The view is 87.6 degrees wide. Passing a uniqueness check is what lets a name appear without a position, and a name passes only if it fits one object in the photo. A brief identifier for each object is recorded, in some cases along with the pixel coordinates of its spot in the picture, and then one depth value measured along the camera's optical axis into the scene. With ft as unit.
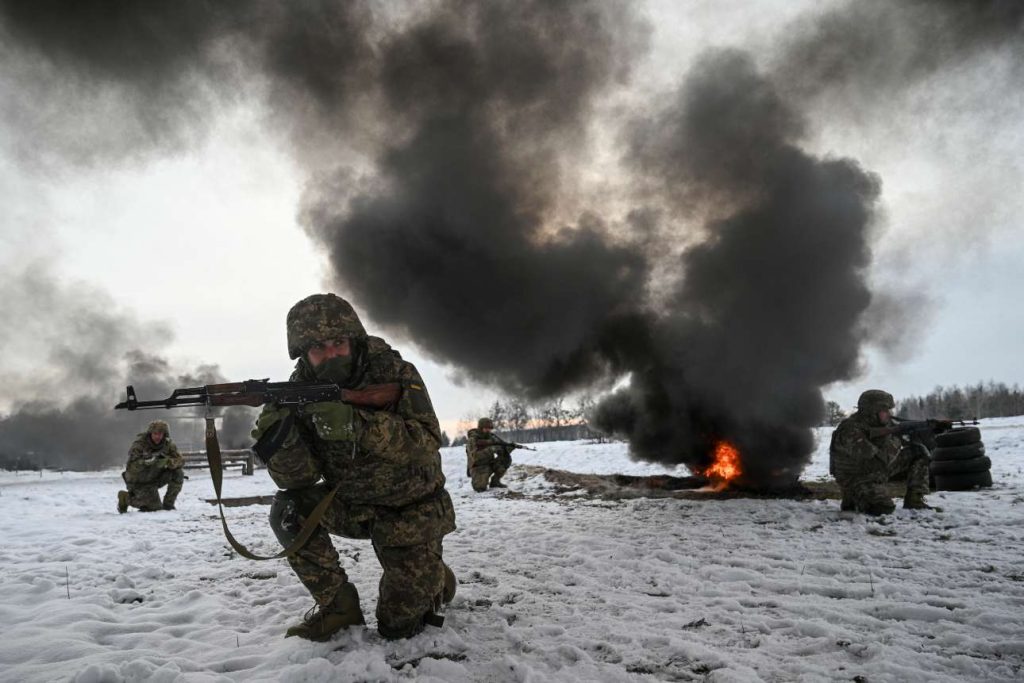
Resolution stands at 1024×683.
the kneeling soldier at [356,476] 10.96
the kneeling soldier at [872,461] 23.15
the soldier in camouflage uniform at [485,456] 44.83
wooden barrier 71.82
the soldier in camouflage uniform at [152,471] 31.40
